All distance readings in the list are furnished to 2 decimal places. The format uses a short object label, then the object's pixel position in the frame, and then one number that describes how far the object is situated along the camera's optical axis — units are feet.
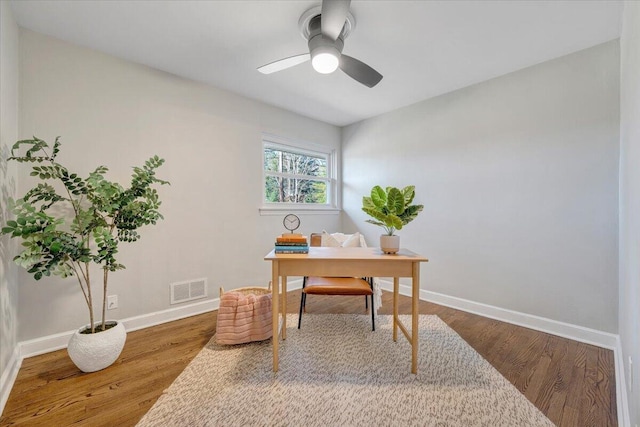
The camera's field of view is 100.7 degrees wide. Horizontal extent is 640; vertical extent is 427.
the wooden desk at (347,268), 5.54
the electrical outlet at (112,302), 7.27
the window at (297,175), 11.18
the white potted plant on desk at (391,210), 5.95
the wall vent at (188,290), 8.43
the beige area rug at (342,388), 4.33
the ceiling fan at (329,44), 4.90
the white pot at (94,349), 5.43
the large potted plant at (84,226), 4.81
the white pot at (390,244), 6.05
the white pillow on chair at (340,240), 8.08
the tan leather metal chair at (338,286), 7.06
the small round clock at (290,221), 6.69
